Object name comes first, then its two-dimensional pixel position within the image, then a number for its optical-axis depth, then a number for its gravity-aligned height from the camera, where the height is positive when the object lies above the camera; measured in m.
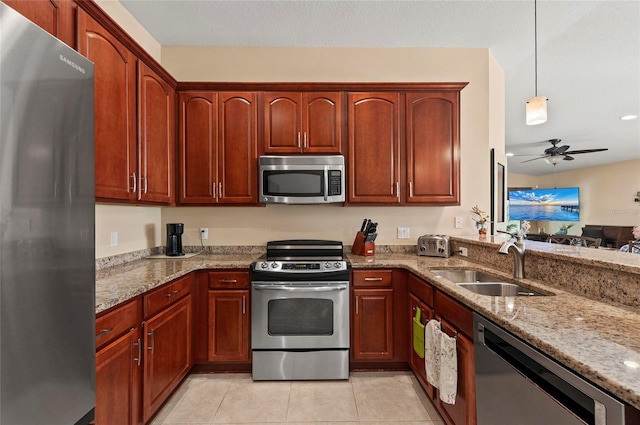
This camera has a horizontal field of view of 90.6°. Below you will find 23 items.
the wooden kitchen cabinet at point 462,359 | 1.48 -0.70
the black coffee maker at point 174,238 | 2.73 -0.20
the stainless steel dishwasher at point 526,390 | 0.82 -0.56
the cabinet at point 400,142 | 2.74 +0.62
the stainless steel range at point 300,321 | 2.36 -0.81
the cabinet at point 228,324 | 2.44 -0.84
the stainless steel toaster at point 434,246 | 2.75 -0.28
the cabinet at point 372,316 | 2.45 -0.79
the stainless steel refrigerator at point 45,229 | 0.77 -0.04
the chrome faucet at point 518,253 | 1.85 -0.24
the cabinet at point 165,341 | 1.78 -0.80
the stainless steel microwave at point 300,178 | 2.65 +0.30
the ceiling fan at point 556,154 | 5.08 +0.97
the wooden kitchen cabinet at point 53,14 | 1.22 +0.85
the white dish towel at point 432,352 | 1.77 -0.80
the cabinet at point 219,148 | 2.72 +0.57
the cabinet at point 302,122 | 2.74 +0.80
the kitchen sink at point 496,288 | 1.81 -0.45
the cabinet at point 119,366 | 1.38 -0.72
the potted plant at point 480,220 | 2.78 -0.06
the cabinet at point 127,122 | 1.72 +0.61
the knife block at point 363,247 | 2.80 -0.29
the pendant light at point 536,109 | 2.45 +0.81
